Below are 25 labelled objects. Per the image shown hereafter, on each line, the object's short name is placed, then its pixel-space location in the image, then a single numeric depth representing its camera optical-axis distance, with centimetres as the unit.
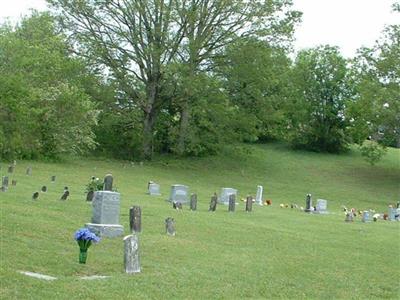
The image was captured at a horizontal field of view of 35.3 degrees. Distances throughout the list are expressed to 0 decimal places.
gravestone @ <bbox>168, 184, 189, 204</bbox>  2316
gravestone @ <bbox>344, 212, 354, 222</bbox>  2327
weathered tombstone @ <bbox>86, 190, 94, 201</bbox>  1876
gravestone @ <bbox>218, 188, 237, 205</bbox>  2605
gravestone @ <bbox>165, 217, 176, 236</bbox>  1425
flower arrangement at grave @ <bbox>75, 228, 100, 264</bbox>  991
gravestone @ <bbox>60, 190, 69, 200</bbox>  1845
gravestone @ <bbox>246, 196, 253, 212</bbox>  2297
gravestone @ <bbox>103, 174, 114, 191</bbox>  1691
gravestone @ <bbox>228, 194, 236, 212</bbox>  2241
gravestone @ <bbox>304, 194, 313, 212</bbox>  2697
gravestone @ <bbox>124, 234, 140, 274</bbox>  964
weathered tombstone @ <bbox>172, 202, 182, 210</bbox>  2081
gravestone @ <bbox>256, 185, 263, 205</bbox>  2832
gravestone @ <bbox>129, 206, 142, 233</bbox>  1370
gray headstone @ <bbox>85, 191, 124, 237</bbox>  1325
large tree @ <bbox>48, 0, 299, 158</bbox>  4122
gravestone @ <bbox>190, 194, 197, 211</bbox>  2153
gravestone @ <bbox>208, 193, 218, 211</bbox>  2180
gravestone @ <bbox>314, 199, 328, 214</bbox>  2699
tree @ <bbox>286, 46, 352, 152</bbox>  5638
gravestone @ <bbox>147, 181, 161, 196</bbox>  2611
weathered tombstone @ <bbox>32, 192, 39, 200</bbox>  1767
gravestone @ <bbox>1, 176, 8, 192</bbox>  1903
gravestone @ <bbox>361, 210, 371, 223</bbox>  2416
